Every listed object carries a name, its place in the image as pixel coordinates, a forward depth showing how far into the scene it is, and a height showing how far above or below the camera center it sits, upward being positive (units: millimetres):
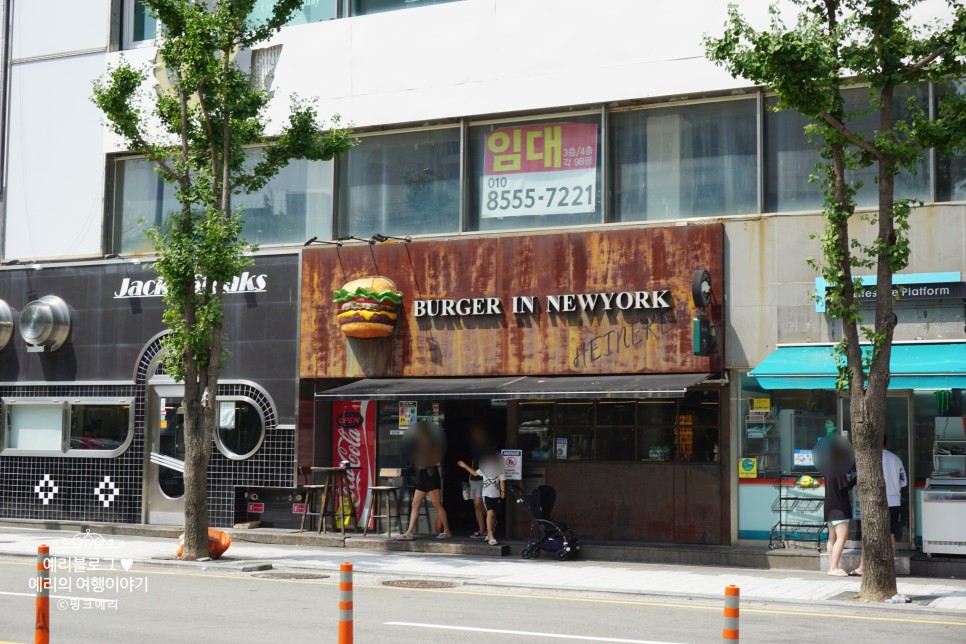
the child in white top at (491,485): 18297 -1066
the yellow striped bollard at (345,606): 7371 -1195
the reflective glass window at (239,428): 20875 -242
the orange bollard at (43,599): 8203 -1298
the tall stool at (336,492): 19578 -1305
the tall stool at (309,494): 19922 -1353
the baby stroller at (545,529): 17359 -1652
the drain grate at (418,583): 14655 -2093
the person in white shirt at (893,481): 15477 -813
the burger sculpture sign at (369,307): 19453 +1783
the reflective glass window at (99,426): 22156 -250
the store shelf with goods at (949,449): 16125 -391
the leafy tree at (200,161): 17000 +3807
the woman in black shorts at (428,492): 18938 -1215
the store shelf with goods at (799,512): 17094 -1353
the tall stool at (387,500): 19328 -1427
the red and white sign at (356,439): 20438 -417
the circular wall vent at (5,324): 23141 +1719
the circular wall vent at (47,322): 22562 +1720
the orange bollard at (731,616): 6645 -1111
